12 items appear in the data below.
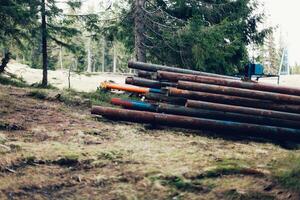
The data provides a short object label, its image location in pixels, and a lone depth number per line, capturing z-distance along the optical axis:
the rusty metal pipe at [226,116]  8.42
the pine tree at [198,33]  15.85
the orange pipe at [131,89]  11.31
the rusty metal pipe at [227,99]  8.68
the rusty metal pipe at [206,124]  8.22
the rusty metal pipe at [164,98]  8.99
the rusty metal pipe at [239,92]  8.52
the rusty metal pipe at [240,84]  8.74
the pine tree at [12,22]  13.50
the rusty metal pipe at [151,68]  10.36
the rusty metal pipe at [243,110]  8.39
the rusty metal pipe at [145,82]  9.79
